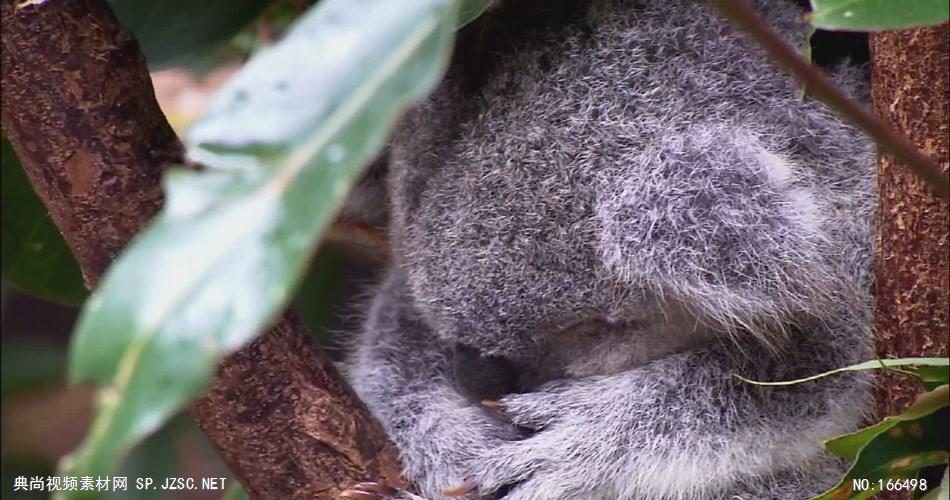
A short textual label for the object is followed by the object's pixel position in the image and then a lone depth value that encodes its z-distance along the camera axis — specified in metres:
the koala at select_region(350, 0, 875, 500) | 2.77
